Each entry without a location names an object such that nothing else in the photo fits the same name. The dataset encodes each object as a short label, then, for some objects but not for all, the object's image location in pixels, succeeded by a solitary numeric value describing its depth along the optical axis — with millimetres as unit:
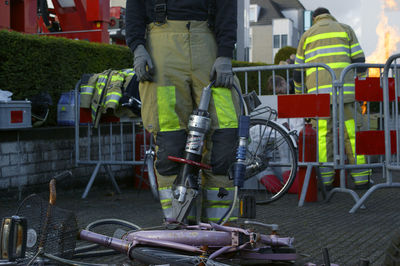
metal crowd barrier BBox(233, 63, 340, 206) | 6719
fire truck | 15047
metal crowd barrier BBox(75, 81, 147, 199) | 7532
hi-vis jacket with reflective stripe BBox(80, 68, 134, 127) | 7098
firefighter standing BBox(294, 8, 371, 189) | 7238
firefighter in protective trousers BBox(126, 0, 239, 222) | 4121
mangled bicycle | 3182
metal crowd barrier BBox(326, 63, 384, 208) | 6695
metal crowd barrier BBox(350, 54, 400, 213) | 5965
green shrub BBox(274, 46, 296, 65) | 32497
